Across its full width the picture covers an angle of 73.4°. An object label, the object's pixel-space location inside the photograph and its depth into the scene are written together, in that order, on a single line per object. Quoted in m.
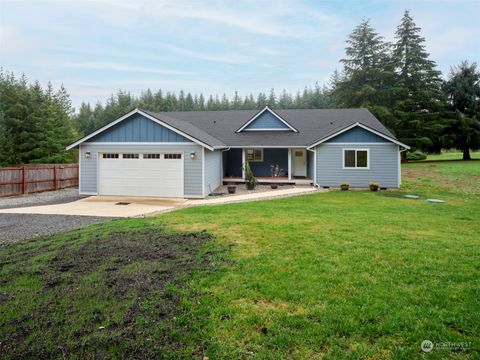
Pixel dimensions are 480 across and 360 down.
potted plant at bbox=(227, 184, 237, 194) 16.03
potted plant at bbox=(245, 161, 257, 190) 17.58
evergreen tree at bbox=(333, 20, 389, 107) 35.84
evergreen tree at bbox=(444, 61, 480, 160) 33.28
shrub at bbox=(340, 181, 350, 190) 16.86
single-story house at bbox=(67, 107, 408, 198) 14.98
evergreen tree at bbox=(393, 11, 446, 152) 32.41
